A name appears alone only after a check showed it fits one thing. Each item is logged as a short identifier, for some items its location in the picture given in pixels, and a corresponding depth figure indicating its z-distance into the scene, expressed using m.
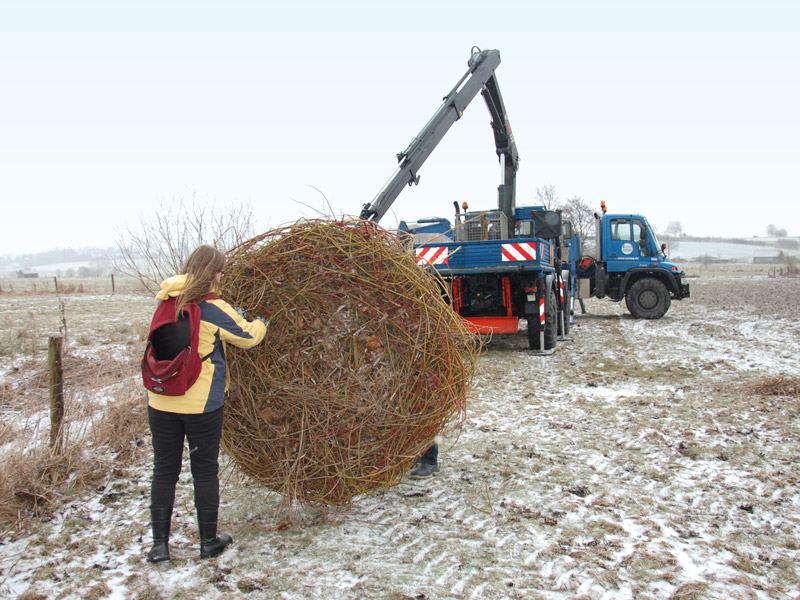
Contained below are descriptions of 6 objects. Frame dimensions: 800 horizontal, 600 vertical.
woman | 2.76
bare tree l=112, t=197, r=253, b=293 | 6.93
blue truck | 8.35
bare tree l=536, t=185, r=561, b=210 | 33.34
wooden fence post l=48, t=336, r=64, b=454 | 3.98
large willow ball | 3.05
